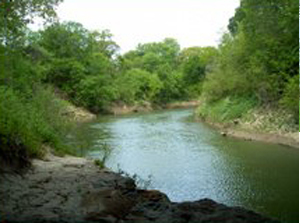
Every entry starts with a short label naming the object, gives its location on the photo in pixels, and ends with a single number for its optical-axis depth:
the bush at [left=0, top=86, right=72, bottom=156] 7.91
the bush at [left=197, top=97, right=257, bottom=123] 22.59
